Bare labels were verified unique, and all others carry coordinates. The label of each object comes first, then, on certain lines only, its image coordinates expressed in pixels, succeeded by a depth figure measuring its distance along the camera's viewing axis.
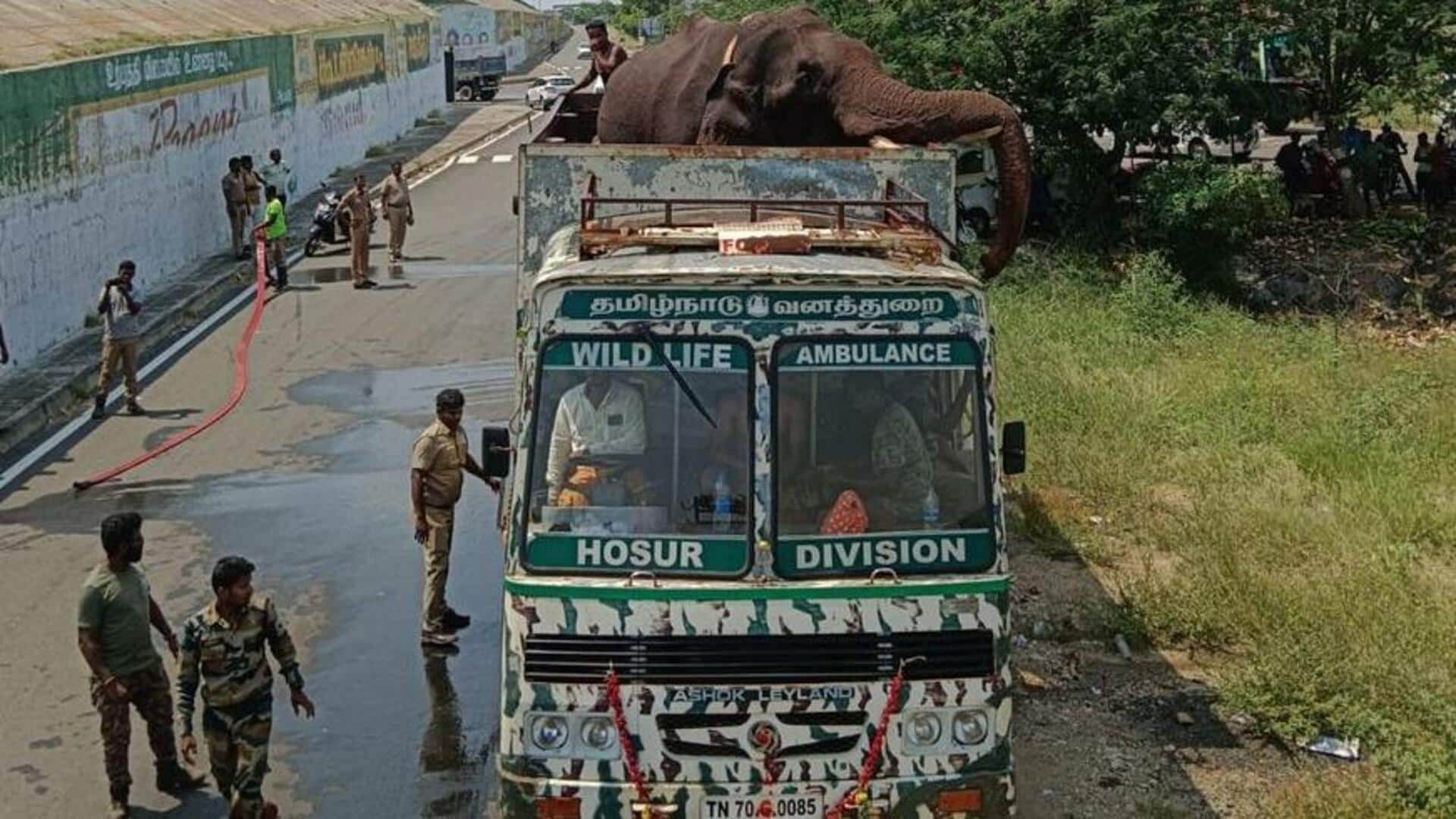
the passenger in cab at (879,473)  6.46
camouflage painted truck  6.27
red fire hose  14.38
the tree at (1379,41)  21.47
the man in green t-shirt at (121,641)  7.79
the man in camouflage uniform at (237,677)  7.40
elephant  10.25
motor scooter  26.88
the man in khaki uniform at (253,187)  26.17
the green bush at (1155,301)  19.11
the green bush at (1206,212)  20.80
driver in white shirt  6.49
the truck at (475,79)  61.97
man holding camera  16.14
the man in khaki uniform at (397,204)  25.17
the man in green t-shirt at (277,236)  22.92
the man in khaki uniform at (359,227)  22.97
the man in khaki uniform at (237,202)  25.67
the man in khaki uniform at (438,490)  10.05
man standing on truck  14.06
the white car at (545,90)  54.59
